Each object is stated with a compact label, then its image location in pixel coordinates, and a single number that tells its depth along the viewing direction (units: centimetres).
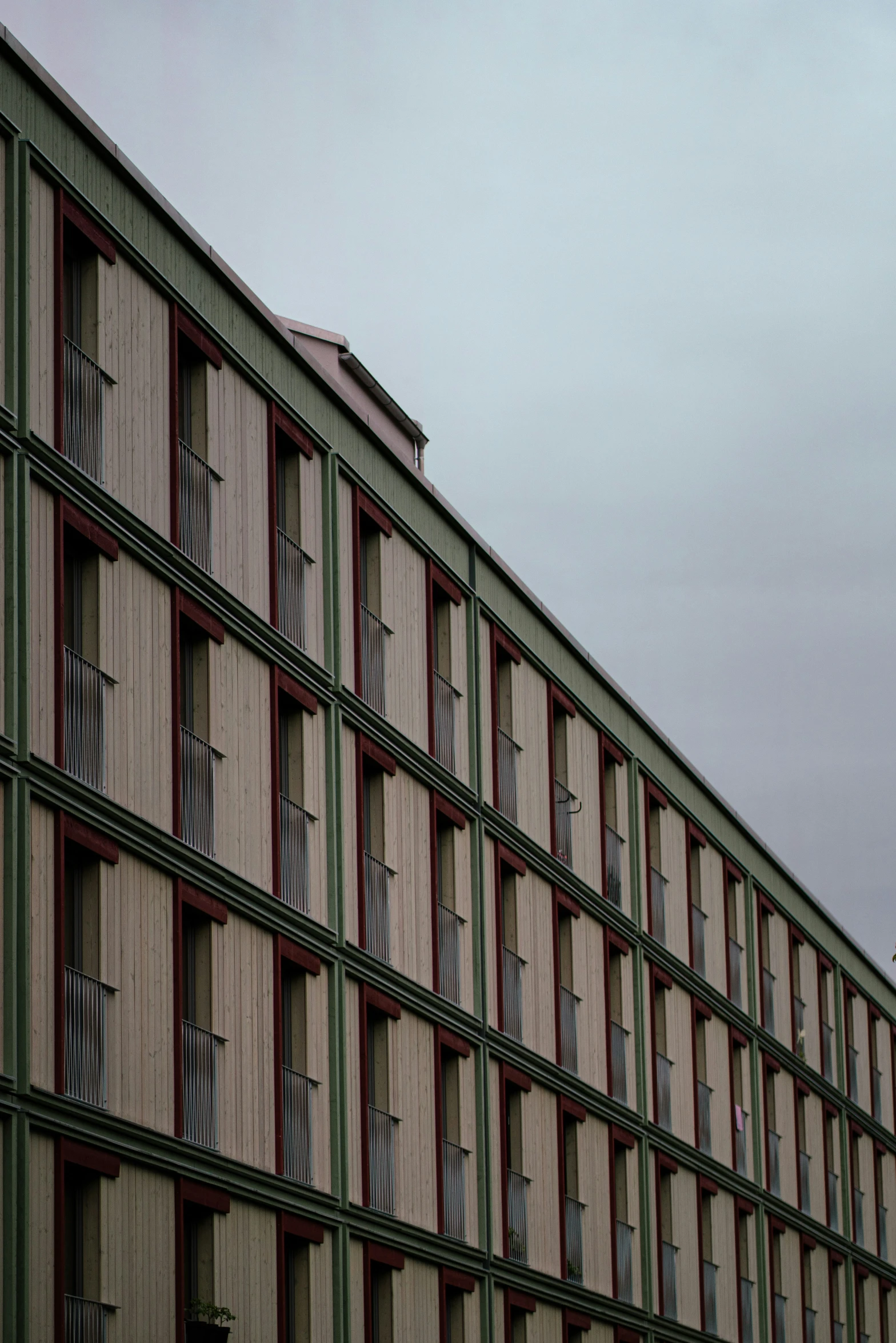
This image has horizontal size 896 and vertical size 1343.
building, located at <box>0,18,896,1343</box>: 2912
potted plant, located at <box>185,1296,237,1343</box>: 2975
